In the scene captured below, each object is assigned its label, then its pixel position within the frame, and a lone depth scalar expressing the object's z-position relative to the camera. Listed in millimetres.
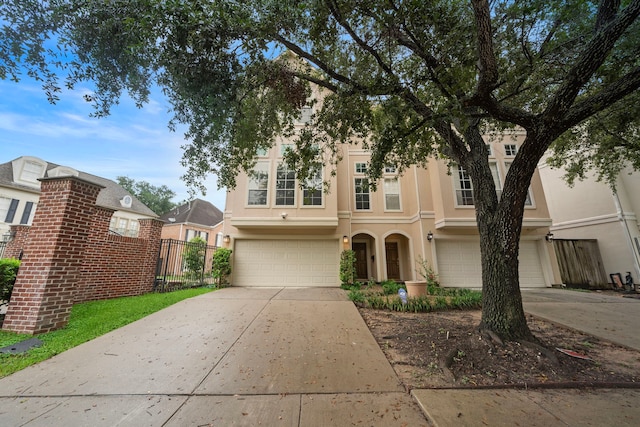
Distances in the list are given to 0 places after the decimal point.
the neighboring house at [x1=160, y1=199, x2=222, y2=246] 19453
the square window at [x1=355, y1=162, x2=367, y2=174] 11438
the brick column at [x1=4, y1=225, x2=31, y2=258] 7127
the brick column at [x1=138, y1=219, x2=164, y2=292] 7285
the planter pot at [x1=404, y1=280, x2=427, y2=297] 6680
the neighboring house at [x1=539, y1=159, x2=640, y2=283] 9828
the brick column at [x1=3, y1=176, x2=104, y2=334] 3709
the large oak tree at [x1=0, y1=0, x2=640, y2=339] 2953
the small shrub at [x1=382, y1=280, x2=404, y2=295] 7695
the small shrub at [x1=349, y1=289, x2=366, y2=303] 6350
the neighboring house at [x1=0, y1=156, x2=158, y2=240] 13609
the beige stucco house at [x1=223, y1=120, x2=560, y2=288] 9234
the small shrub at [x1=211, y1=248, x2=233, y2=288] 9055
